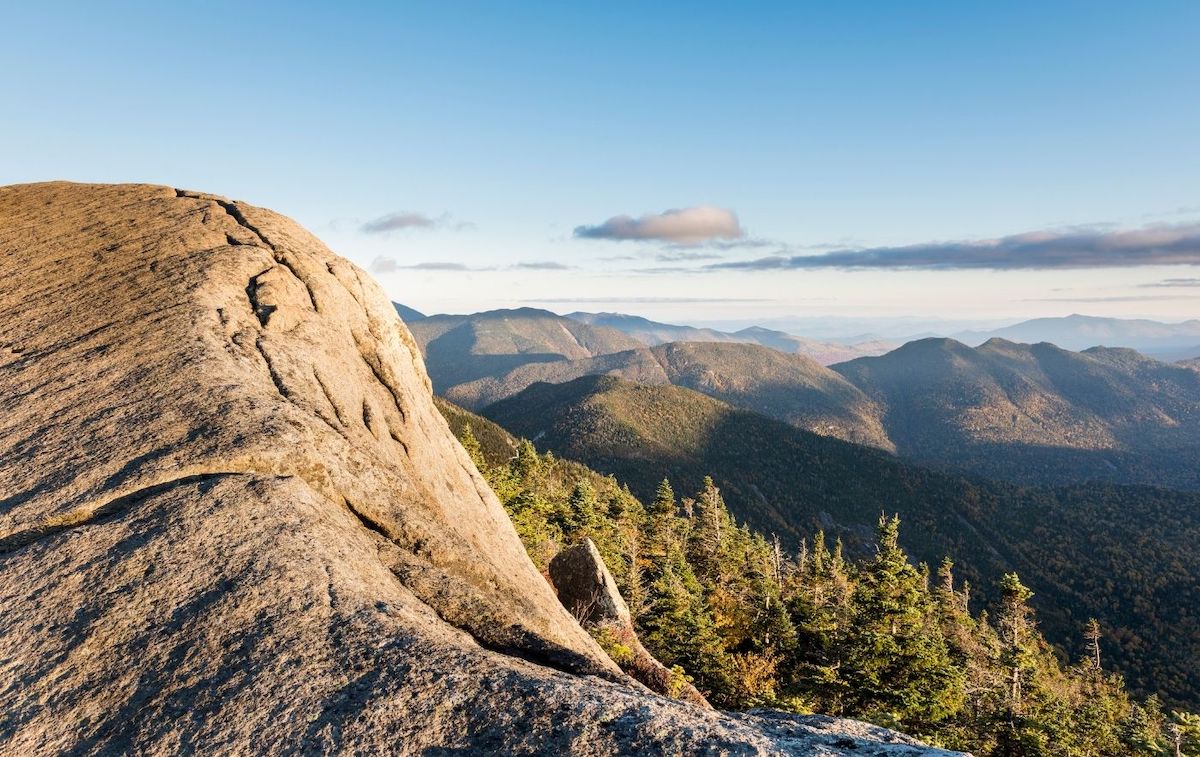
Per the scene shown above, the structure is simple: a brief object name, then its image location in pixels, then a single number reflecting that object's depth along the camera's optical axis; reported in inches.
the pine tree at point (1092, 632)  3260.8
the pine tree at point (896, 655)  1408.7
